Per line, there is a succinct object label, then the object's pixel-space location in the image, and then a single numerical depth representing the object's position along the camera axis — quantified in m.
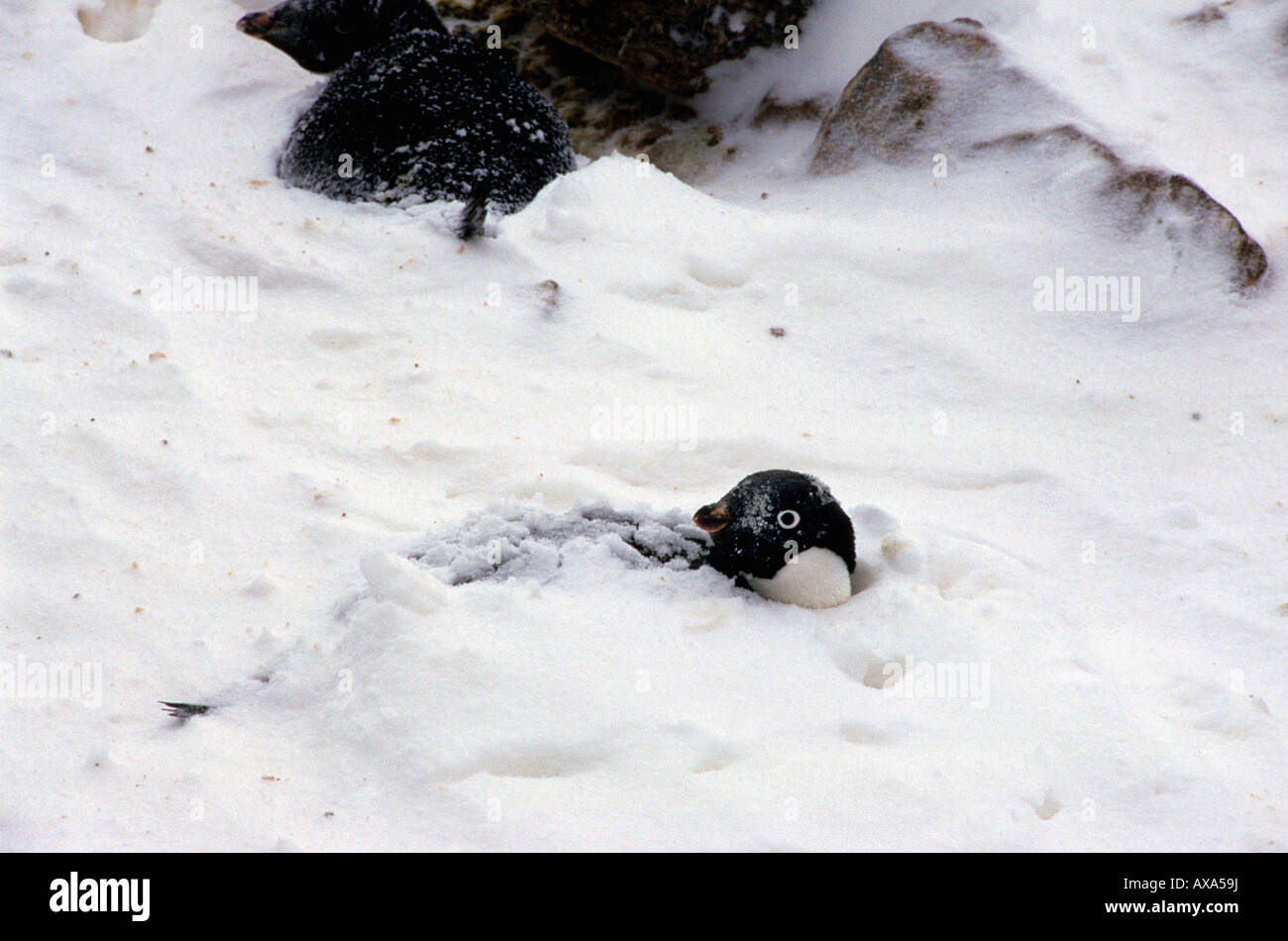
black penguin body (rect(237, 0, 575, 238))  3.85
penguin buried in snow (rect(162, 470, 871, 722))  2.29
